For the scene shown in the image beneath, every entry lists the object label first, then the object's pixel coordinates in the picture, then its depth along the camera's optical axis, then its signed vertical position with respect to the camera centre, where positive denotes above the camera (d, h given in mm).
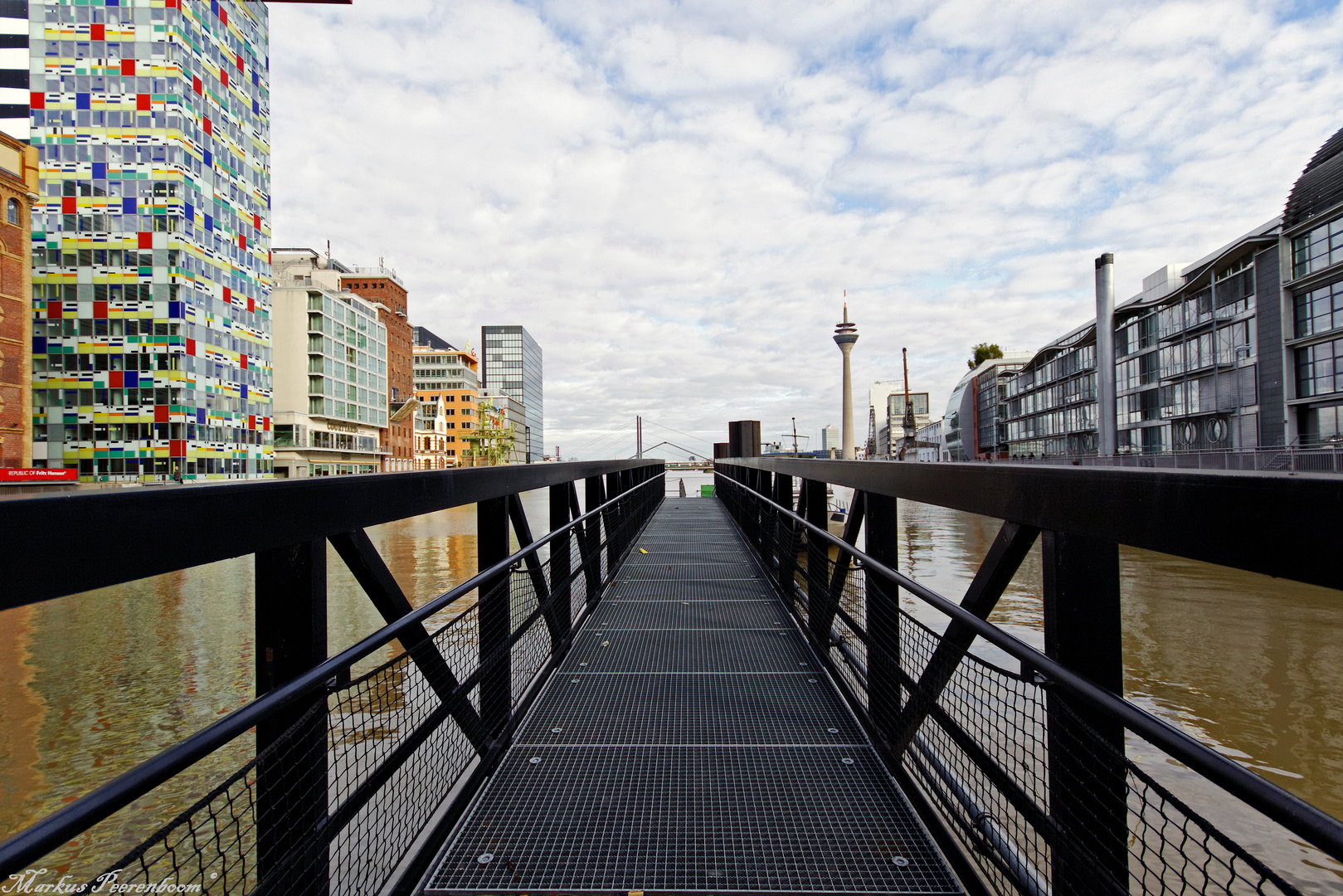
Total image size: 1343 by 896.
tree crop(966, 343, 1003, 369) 88938 +13838
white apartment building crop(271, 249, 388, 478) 57062 +8220
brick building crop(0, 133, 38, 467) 31734 +7788
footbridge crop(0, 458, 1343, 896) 1081 -788
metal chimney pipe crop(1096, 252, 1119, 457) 38469 +5448
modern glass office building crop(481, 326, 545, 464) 162250 +24582
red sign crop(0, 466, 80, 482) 30719 -210
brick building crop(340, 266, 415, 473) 76188 +13410
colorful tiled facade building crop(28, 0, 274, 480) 39094 +13194
